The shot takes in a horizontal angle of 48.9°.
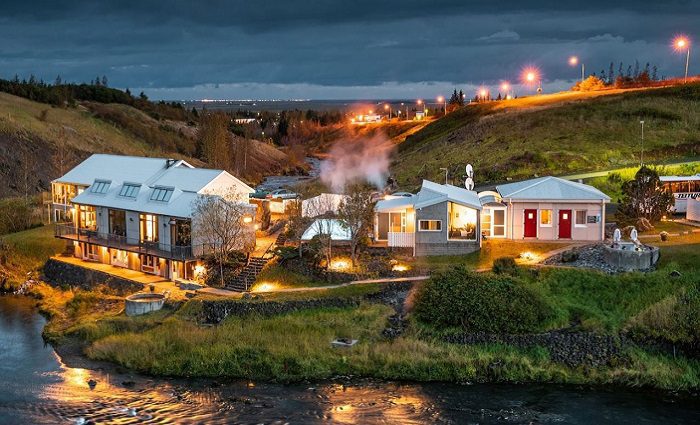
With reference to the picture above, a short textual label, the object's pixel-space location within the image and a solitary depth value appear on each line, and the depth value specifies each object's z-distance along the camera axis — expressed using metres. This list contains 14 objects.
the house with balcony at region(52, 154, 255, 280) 42.84
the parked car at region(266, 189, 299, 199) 53.62
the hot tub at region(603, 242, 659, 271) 36.62
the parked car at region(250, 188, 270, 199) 51.21
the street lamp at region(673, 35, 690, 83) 82.81
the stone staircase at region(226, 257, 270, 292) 39.28
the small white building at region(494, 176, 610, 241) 42.59
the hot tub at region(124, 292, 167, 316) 37.31
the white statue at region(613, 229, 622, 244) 38.18
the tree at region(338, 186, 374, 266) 40.25
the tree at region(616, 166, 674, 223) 44.41
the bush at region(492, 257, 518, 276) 36.44
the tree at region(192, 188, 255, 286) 40.81
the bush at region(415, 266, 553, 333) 32.72
